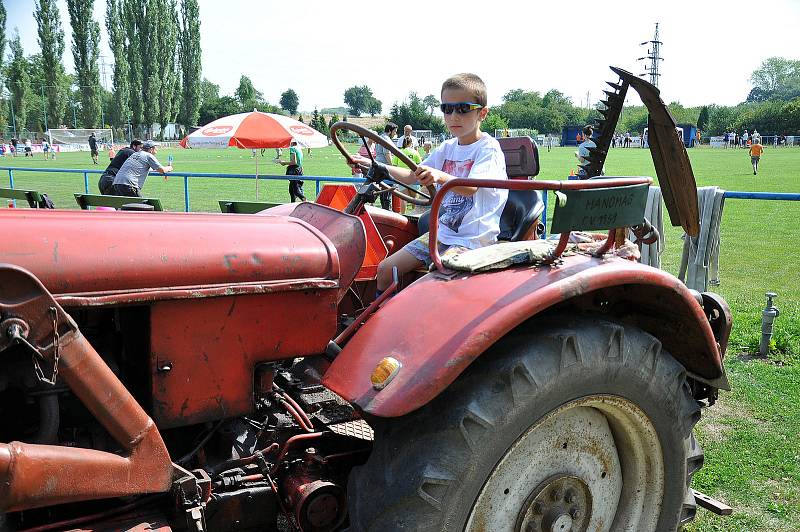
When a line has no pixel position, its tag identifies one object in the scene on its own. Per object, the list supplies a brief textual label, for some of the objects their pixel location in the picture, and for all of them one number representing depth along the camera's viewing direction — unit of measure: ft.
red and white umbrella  49.44
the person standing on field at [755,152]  97.40
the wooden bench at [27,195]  29.96
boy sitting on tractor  10.63
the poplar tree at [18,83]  222.89
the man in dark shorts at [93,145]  120.26
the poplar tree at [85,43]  189.98
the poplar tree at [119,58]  189.88
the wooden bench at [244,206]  23.84
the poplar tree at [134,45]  189.16
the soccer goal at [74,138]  204.64
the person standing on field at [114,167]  41.37
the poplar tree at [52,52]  199.00
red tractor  6.57
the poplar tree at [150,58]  189.88
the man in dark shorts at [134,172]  39.29
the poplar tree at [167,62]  193.67
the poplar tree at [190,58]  205.36
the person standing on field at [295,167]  49.73
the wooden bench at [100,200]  30.40
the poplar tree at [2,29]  185.85
